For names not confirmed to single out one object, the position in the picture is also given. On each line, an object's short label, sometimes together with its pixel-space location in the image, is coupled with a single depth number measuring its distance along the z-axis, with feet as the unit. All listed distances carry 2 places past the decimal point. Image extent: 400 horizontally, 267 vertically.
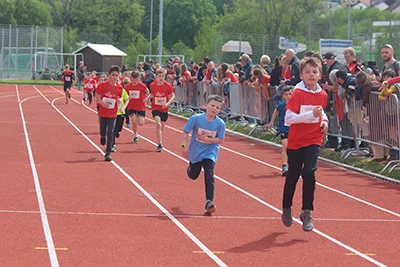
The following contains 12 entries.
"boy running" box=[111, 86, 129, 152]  58.18
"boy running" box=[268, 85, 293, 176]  46.06
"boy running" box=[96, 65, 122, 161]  54.34
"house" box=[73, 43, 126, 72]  230.89
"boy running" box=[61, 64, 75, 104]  125.18
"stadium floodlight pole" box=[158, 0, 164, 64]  155.82
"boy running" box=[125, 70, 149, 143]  63.88
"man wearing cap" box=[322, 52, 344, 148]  54.44
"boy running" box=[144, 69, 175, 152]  61.21
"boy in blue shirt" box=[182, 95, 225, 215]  35.04
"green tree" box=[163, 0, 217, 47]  358.64
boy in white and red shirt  30.25
